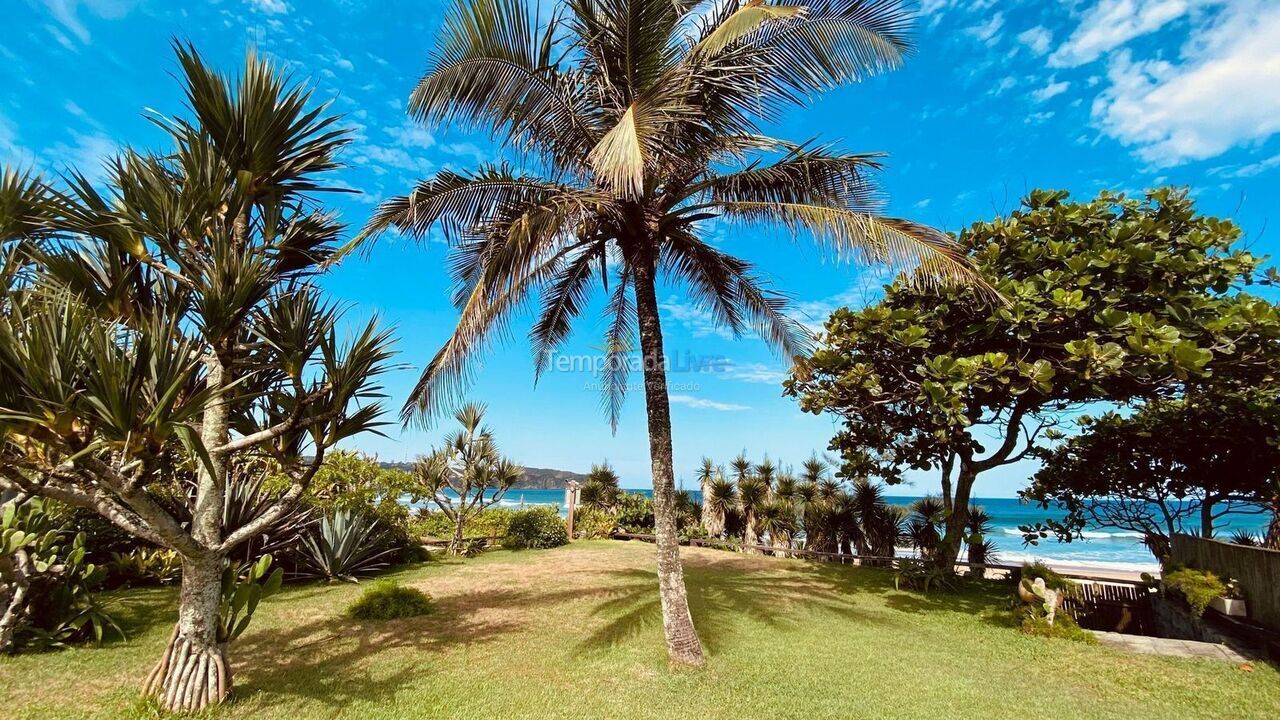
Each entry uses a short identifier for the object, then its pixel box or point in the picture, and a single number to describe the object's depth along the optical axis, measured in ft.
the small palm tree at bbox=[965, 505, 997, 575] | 34.60
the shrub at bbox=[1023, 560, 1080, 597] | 26.76
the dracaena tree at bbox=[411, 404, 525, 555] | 47.75
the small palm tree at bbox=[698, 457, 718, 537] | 60.60
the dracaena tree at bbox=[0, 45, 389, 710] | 12.10
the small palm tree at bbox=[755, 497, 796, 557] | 54.13
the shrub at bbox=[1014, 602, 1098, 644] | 23.94
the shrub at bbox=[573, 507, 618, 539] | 60.45
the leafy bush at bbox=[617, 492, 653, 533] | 64.90
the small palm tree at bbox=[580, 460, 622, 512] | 68.08
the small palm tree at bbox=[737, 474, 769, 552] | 56.18
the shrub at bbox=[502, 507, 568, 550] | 51.49
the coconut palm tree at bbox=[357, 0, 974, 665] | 18.25
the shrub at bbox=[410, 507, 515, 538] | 53.31
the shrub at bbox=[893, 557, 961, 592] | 33.45
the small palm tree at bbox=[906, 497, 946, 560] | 41.45
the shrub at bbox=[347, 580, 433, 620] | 24.21
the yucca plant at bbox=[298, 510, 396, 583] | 31.76
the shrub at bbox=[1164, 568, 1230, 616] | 23.06
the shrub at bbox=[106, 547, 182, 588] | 26.40
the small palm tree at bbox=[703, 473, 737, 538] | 59.21
